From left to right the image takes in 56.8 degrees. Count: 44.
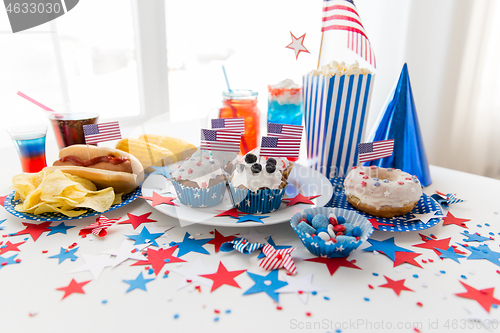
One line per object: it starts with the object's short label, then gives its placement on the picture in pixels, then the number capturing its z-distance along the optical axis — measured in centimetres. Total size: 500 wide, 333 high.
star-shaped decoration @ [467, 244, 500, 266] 54
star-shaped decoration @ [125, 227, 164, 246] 56
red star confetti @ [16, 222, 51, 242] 57
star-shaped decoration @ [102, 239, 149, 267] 53
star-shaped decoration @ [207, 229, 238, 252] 56
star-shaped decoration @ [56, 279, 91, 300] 49
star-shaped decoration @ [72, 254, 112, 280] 51
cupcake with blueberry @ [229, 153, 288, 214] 60
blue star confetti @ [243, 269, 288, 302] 49
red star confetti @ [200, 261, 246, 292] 50
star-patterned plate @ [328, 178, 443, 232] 58
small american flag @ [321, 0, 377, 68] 70
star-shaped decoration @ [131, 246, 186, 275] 52
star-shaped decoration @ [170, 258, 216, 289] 50
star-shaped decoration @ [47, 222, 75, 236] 58
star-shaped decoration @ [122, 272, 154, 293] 49
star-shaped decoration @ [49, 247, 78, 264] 53
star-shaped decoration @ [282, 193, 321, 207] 62
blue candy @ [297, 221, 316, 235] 54
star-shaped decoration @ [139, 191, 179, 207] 61
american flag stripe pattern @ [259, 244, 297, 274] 52
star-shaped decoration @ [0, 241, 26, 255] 54
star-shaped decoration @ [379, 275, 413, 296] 50
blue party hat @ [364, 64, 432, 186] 71
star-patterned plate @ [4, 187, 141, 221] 59
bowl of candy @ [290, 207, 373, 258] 52
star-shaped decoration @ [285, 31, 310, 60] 73
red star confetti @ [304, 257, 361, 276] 52
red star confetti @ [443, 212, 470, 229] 61
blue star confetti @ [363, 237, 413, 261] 55
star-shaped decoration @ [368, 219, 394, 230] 58
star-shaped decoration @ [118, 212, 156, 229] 60
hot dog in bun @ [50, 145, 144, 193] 64
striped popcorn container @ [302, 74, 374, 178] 70
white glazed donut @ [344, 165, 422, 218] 60
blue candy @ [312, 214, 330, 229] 55
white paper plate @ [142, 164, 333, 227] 57
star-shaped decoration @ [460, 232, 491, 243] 57
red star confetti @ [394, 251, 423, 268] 53
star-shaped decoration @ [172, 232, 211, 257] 55
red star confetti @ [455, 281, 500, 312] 48
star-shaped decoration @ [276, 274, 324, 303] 49
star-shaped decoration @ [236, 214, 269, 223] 57
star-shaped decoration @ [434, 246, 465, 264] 54
